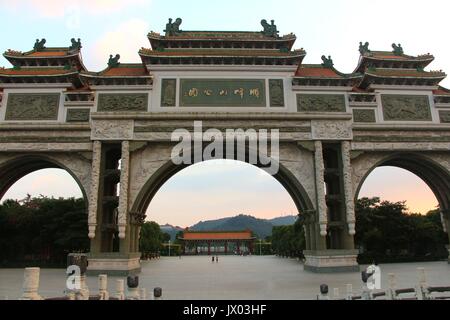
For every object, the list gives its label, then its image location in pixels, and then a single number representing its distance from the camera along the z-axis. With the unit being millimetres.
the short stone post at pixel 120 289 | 8357
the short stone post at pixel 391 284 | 8156
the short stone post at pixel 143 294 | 8658
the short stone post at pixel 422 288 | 8320
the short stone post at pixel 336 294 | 7930
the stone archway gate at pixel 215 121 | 17859
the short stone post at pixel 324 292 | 7789
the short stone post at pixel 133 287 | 8249
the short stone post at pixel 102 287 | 8645
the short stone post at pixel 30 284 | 6718
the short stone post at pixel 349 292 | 8117
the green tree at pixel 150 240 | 37719
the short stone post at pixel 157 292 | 7984
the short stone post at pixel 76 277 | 8359
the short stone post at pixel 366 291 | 7897
